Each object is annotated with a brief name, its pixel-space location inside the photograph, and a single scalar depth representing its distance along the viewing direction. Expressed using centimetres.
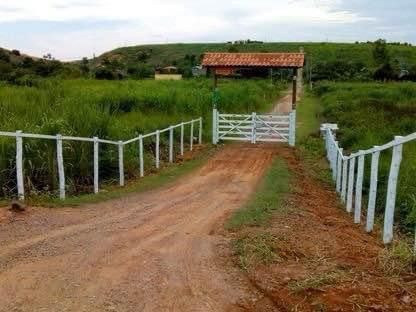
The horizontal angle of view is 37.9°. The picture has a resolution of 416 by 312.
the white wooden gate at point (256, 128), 2178
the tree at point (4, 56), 5045
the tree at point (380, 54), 10912
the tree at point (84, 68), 6211
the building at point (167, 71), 8423
